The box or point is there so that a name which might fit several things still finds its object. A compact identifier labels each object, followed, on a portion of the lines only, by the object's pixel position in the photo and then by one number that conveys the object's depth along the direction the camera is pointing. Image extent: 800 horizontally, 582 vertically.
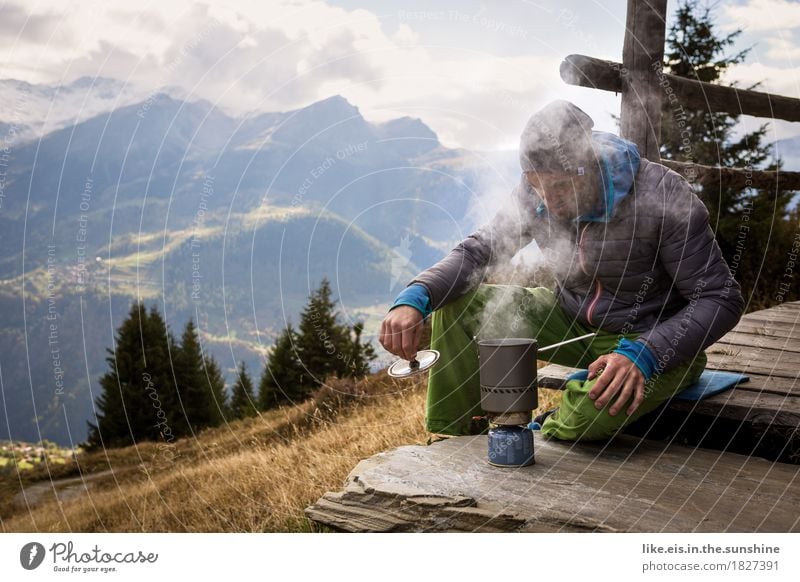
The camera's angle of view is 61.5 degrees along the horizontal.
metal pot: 1.75
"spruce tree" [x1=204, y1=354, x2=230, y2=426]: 18.52
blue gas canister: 1.80
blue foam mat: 2.13
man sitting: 1.91
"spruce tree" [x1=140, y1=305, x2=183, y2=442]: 15.54
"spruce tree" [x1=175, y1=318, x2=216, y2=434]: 15.40
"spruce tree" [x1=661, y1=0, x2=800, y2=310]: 5.86
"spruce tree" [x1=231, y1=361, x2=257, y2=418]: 14.86
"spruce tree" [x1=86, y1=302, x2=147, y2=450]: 16.16
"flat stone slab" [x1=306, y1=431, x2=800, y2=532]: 1.55
